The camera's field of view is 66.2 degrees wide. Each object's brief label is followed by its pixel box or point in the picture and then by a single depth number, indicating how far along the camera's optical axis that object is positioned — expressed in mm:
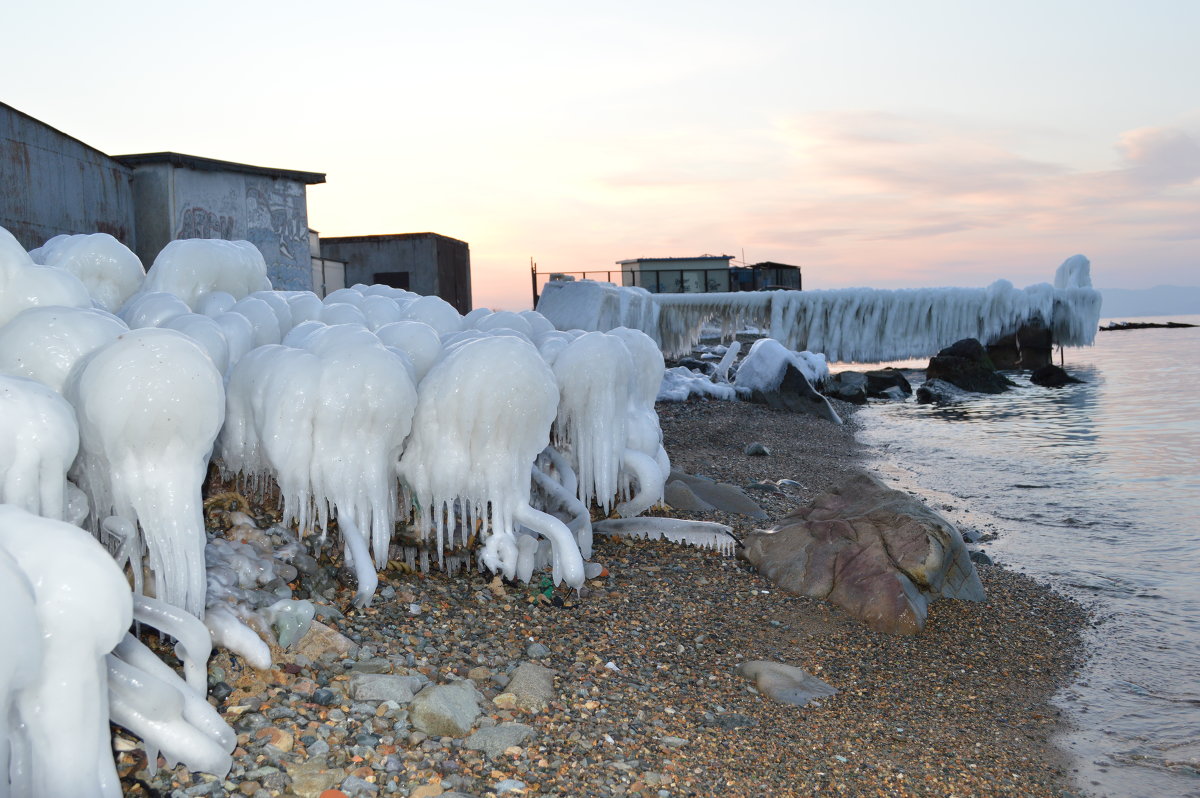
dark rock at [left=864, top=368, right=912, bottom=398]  30453
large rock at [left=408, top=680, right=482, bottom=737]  4621
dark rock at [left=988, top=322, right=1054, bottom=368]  36812
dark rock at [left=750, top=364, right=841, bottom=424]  21781
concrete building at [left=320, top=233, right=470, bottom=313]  27891
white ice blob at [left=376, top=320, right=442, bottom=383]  7195
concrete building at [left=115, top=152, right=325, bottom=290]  15336
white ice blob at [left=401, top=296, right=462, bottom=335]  8758
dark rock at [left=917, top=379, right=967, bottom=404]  28495
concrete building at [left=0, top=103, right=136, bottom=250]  10938
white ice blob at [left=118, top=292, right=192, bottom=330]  6445
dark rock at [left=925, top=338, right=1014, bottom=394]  31094
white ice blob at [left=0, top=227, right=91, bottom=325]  5426
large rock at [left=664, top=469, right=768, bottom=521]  9805
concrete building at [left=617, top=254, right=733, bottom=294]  45688
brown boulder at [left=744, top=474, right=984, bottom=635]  7133
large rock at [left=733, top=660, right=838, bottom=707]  5766
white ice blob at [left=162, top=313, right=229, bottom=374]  5980
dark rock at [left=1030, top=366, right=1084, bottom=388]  33125
